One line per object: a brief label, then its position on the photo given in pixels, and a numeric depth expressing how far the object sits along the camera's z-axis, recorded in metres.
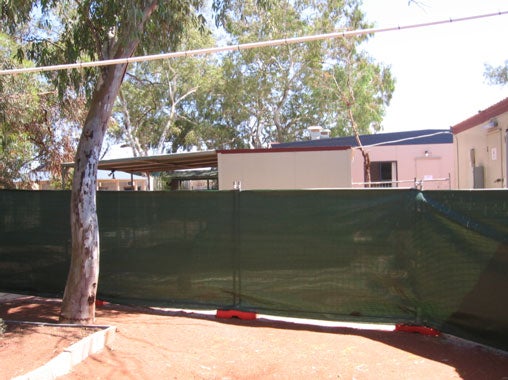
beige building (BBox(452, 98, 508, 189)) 10.19
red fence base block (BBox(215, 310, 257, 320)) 6.39
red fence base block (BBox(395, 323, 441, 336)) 5.64
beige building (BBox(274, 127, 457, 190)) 21.75
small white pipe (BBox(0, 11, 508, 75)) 4.84
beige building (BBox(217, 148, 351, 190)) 11.42
